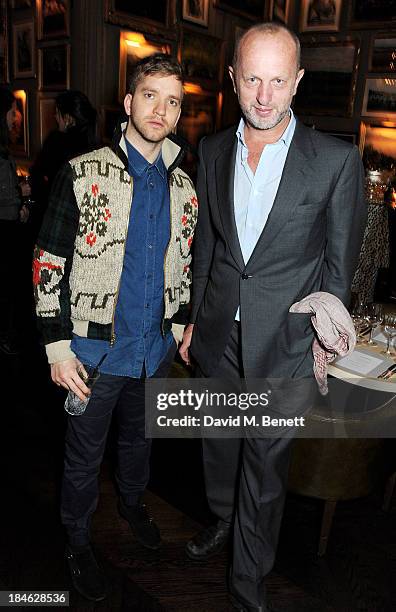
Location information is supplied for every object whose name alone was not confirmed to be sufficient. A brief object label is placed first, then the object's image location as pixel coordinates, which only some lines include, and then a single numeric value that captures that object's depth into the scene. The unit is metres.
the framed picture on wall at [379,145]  7.04
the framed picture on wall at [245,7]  6.52
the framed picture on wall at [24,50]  5.80
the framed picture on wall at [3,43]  6.05
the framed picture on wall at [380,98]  6.92
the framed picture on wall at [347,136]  7.30
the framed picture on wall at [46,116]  5.80
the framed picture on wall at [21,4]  5.68
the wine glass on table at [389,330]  2.67
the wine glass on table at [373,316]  2.86
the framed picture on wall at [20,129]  6.14
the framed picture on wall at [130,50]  5.36
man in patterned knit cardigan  1.73
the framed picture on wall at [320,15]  7.13
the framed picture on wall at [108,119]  5.50
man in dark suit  1.73
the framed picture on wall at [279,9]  7.36
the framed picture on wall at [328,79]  7.13
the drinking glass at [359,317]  2.83
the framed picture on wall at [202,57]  6.11
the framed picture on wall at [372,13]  6.71
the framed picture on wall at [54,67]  5.40
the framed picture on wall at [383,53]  6.79
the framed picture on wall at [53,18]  5.24
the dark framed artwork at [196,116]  6.57
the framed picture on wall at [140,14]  5.13
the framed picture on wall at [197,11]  5.95
